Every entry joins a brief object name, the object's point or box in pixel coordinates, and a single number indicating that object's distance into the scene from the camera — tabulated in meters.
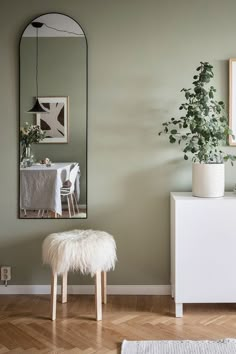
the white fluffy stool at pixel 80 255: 2.86
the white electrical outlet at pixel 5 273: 3.44
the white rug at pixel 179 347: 2.44
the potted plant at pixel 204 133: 3.04
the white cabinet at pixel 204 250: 2.96
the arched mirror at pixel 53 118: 3.34
